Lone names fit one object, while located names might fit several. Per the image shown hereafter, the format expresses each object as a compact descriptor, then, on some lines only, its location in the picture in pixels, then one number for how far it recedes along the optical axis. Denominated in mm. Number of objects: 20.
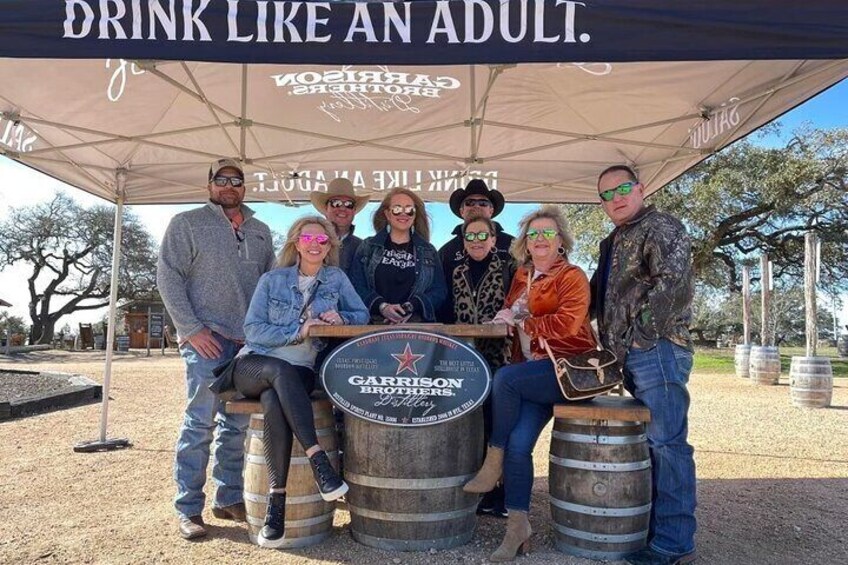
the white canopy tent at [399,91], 2666
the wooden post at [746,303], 16656
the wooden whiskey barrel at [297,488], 3260
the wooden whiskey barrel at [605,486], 3154
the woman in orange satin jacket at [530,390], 3209
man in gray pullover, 3785
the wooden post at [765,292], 15873
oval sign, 3186
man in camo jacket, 3152
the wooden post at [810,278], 11742
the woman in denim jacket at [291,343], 3139
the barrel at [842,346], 30364
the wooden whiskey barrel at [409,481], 3195
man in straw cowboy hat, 4508
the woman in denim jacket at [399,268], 3934
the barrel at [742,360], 15375
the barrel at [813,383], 9930
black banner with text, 2650
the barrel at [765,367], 13383
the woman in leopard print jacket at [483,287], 3992
